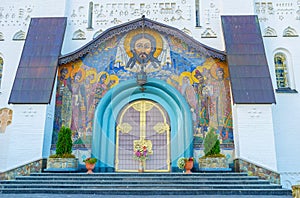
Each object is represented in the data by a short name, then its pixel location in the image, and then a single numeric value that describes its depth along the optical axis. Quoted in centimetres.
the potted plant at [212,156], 1120
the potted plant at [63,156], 1127
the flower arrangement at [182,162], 1138
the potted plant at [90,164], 1132
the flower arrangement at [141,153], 1283
